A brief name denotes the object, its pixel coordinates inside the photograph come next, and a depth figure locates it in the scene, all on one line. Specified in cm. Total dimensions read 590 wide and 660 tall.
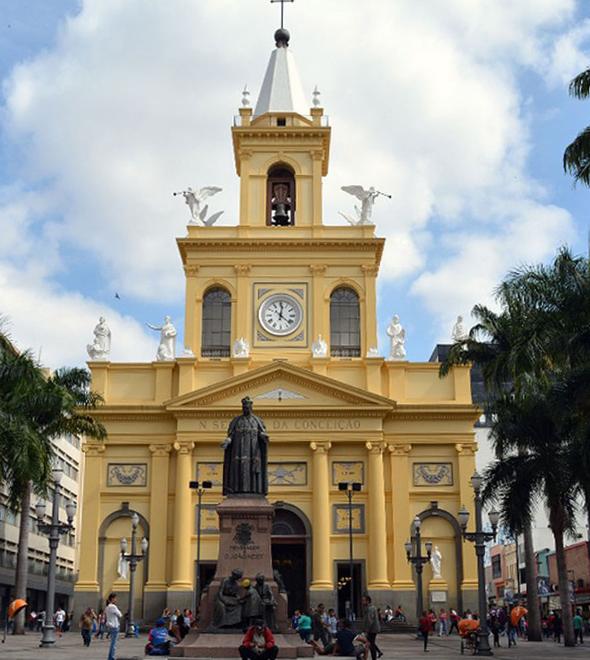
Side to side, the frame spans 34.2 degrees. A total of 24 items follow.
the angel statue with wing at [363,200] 5016
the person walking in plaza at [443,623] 4041
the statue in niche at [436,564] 4422
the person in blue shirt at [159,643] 2086
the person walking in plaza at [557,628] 3731
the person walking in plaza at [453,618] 4032
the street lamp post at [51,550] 2836
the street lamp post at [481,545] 2692
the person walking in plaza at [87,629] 3250
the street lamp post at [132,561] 3861
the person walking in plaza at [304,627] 2781
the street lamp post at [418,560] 3747
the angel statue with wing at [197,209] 5022
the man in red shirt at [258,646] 1448
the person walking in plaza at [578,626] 3540
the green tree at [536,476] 3119
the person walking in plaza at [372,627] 2182
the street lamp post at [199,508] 4296
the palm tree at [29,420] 2984
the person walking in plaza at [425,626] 2972
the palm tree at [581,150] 2298
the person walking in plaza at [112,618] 2102
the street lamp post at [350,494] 4205
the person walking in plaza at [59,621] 4197
